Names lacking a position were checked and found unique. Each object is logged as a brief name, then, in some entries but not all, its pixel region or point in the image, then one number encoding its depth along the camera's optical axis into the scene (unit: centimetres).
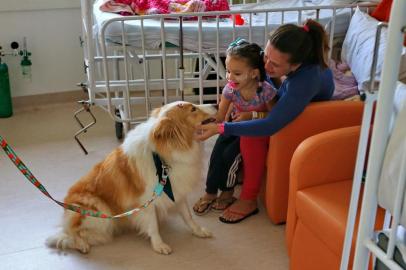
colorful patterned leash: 176
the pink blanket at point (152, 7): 267
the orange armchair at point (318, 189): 154
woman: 181
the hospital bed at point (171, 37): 235
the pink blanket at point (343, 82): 228
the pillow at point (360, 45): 224
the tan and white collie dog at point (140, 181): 188
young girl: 195
